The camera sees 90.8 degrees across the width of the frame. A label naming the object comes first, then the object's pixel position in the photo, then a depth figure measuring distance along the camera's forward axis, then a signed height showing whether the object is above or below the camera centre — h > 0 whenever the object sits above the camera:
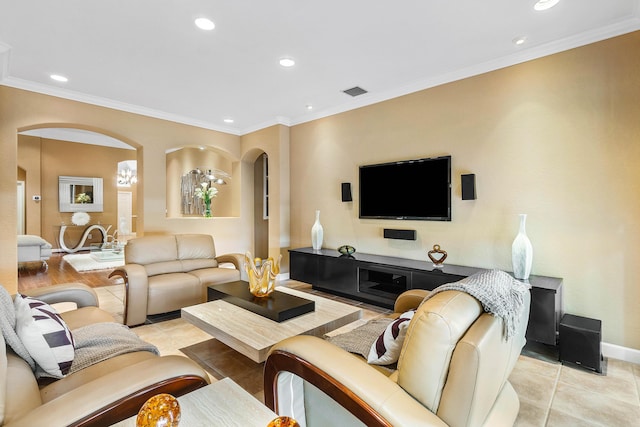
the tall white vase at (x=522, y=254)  2.86 -0.40
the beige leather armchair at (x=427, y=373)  1.06 -0.61
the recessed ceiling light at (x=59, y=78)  3.67 +1.61
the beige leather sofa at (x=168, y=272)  3.24 -0.70
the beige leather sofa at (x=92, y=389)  1.00 -0.64
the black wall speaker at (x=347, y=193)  4.56 +0.28
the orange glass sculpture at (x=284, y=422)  0.73 -0.49
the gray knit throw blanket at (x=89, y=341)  1.42 -0.71
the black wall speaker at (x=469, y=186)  3.37 +0.27
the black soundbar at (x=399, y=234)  3.91 -0.29
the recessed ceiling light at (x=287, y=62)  3.26 +1.58
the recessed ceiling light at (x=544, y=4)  2.35 +1.55
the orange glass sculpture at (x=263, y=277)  2.69 -0.56
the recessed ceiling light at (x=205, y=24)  2.59 +1.58
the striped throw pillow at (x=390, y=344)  1.50 -0.65
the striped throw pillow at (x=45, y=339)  1.45 -0.60
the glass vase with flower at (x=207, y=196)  6.45 +0.35
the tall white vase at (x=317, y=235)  4.77 -0.35
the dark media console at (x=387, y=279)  2.59 -0.77
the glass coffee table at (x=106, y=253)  7.03 -0.96
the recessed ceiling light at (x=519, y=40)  2.84 +1.55
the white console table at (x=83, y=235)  8.32 -0.58
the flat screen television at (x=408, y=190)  3.65 +0.27
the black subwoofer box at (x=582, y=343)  2.39 -1.03
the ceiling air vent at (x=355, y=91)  4.05 +1.59
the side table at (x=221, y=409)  0.99 -0.66
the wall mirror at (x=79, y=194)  8.41 +0.56
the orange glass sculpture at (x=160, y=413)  0.78 -0.50
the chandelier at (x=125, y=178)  9.57 +1.09
